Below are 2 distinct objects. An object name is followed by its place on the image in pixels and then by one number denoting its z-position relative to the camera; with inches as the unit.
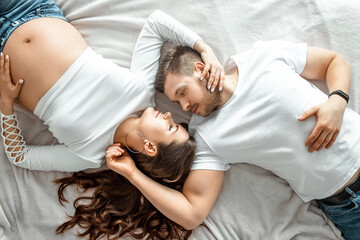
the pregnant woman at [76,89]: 54.6
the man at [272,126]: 53.0
